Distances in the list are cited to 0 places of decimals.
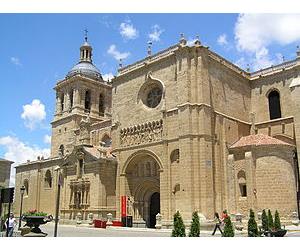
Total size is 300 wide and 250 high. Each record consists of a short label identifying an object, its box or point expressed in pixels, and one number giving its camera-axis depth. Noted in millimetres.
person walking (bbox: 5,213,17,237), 15148
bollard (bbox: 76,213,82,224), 31400
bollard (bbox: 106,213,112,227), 29844
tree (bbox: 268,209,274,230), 17856
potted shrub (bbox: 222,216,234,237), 14891
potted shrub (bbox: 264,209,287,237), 16266
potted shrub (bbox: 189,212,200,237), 14930
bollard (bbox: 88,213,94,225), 30300
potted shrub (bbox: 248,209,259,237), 15616
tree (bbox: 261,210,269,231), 18459
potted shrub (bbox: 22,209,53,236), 13338
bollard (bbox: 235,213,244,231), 23584
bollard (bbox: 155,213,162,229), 26656
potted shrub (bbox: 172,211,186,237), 14516
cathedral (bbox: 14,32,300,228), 25672
